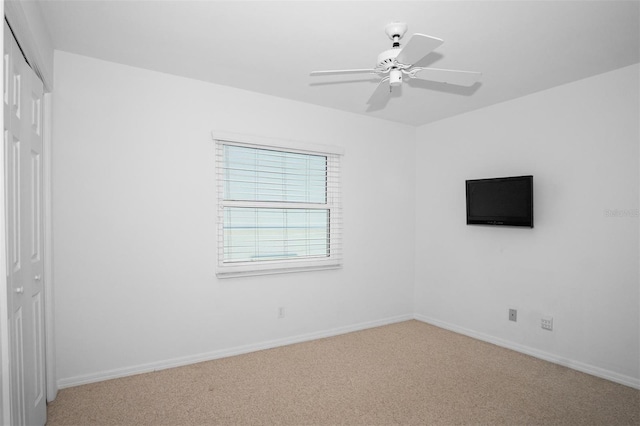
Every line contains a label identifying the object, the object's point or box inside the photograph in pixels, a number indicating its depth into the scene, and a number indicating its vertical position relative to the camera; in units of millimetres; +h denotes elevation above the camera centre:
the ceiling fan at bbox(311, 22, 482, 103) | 1821 +858
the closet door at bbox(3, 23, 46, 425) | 1701 -126
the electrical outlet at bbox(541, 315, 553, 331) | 3379 -1088
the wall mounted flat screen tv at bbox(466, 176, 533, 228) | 3426 +79
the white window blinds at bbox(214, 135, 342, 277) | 3500 +20
